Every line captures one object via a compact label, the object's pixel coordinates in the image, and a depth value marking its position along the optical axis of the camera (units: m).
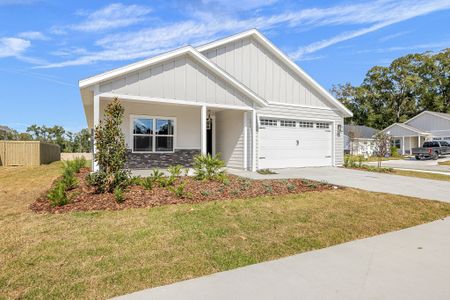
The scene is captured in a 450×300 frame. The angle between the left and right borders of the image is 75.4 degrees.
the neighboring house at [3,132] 30.90
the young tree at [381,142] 18.04
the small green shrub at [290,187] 8.42
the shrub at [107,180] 7.32
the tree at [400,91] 49.03
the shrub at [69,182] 7.99
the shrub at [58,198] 6.07
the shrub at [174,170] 8.70
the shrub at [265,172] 12.38
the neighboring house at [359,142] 37.63
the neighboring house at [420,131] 38.59
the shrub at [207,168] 9.62
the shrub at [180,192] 7.10
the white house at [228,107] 10.78
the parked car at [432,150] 28.55
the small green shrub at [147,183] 7.72
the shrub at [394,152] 35.66
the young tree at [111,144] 7.39
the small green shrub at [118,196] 6.38
